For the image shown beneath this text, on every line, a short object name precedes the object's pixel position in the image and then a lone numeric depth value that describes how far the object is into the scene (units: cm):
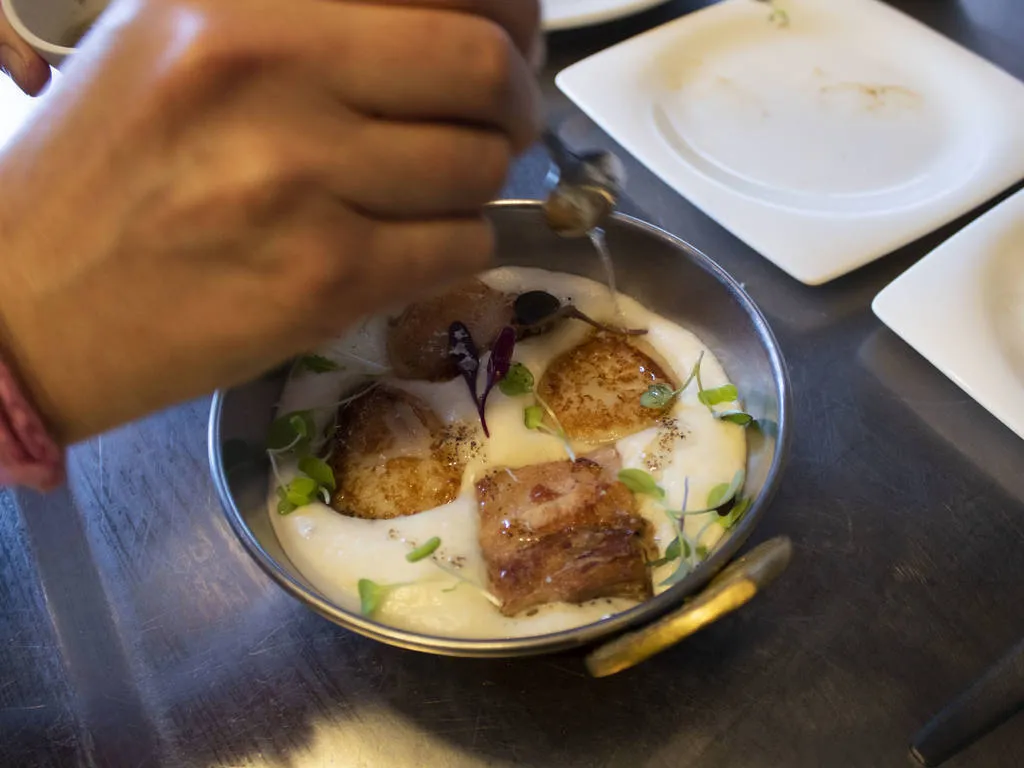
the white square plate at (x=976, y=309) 27
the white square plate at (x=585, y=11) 40
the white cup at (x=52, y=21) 30
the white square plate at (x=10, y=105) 40
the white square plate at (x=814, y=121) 32
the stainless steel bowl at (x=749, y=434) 18
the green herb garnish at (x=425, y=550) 22
